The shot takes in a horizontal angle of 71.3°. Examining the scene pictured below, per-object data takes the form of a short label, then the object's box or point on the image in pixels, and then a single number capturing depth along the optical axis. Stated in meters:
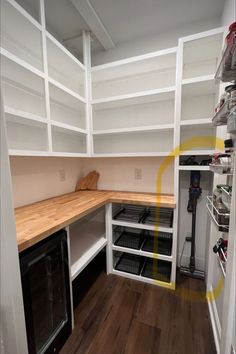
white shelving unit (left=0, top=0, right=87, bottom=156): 1.15
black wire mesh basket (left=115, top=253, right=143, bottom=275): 1.90
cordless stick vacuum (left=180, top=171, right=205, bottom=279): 1.79
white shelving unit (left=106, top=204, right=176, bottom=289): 1.73
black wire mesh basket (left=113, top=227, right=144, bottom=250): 1.92
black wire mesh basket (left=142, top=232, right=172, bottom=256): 1.82
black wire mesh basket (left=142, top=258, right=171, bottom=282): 1.80
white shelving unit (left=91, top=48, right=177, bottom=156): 1.74
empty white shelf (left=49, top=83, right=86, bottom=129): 1.58
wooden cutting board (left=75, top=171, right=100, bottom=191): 2.31
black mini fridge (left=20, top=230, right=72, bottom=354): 0.91
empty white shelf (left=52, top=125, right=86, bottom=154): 1.62
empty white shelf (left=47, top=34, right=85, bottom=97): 1.47
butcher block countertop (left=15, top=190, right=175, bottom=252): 0.98
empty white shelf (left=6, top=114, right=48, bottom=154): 1.28
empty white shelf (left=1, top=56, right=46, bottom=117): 1.19
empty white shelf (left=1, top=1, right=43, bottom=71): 1.10
